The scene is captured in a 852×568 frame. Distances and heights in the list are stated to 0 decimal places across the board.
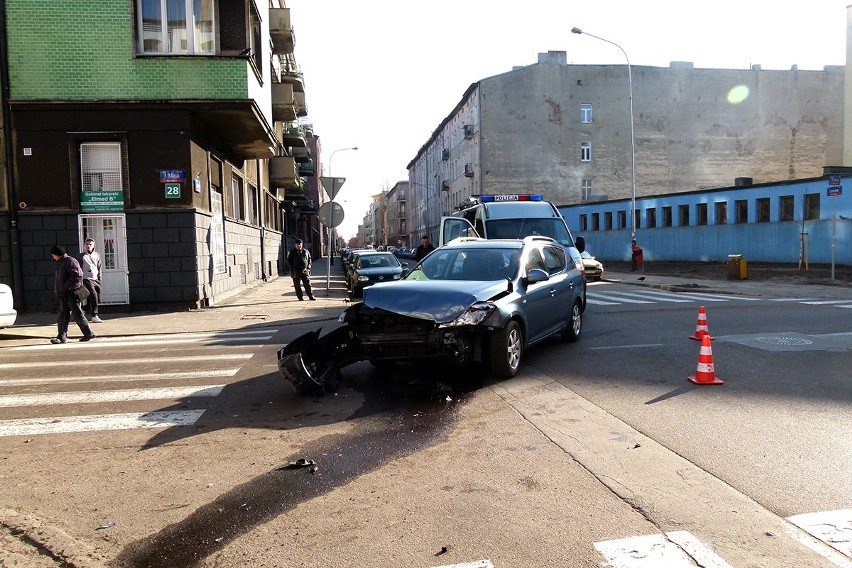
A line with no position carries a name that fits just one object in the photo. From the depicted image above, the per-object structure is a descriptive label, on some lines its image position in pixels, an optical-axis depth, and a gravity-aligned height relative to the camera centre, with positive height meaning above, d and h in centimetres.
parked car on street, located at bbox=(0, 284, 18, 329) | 1159 -103
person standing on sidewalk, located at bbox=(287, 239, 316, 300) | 1778 -48
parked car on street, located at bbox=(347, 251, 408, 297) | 1888 -68
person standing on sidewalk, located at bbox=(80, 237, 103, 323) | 1295 -43
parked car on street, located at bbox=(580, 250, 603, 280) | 2439 -102
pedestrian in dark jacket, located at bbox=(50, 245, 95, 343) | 1084 -59
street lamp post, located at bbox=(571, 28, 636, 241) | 3138 +162
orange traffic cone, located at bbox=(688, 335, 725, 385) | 662 -141
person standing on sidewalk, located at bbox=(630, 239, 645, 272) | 2922 -73
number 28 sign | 1491 +153
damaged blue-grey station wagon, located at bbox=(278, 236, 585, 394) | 642 -84
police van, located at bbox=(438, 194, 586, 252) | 1438 +64
